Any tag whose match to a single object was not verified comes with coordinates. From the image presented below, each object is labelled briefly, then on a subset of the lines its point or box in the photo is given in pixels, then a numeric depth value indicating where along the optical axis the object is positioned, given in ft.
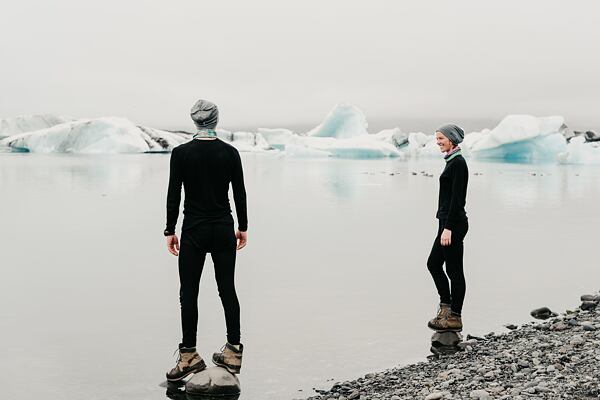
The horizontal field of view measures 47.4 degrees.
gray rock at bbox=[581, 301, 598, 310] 27.32
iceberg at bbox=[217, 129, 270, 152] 390.21
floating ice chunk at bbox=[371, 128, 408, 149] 316.81
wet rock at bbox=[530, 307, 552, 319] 26.64
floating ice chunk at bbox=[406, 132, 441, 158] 299.34
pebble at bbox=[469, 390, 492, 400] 15.17
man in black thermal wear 17.20
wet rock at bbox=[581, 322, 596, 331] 22.11
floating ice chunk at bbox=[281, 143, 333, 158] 283.79
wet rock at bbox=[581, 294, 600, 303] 28.64
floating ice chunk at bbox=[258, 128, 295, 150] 354.99
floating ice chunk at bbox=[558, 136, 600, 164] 221.87
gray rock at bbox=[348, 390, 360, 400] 17.16
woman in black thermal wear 20.88
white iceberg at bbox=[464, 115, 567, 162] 205.05
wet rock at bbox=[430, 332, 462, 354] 21.97
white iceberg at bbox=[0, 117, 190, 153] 287.69
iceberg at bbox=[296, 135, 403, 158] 264.72
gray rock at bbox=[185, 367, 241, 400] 17.57
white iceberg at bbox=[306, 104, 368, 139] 273.54
